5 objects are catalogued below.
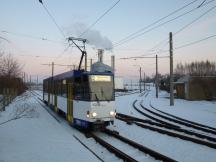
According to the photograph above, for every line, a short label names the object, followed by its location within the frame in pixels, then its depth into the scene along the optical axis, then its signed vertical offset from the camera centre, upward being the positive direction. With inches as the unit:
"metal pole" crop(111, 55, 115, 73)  1840.4 +156.5
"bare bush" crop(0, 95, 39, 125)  832.3 -68.4
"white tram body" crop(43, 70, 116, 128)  590.2 -17.4
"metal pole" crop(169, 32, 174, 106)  1317.7 +62.4
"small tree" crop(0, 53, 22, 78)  1124.1 +77.9
